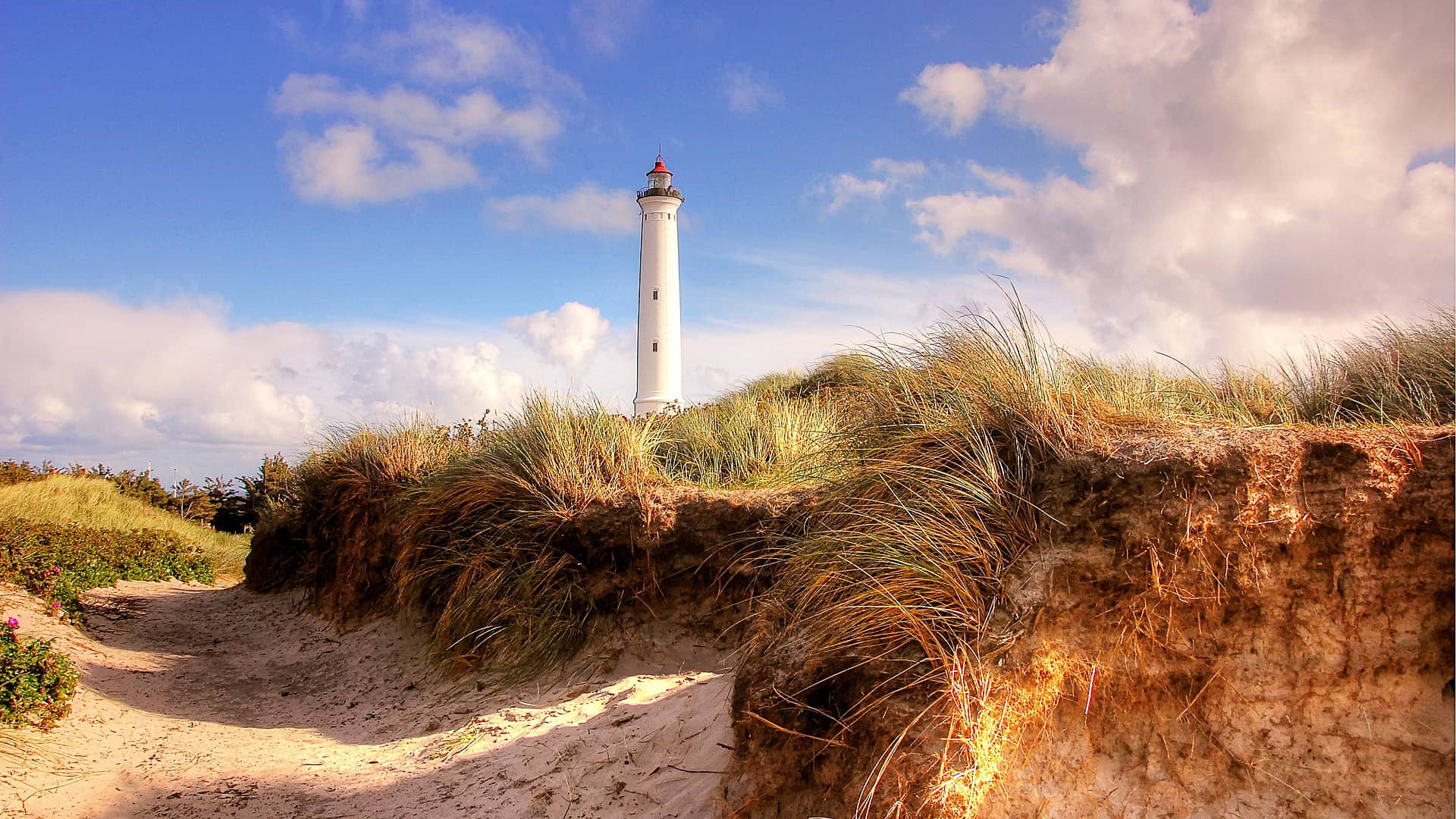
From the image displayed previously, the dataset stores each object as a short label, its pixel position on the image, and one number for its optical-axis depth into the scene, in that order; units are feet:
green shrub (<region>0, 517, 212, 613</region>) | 34.30
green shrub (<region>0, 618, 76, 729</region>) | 23.29
